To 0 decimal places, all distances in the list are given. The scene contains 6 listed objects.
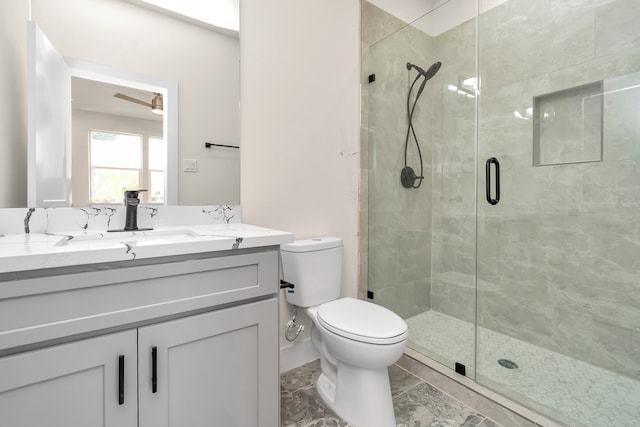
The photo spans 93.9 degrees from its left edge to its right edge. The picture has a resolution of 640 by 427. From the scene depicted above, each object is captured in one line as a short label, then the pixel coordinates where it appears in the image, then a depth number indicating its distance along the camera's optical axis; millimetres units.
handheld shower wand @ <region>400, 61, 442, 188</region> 2123
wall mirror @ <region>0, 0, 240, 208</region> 1143
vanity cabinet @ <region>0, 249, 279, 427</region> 673
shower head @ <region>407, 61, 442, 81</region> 2117
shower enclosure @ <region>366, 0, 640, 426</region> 1539
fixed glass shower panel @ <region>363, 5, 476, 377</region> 2027
